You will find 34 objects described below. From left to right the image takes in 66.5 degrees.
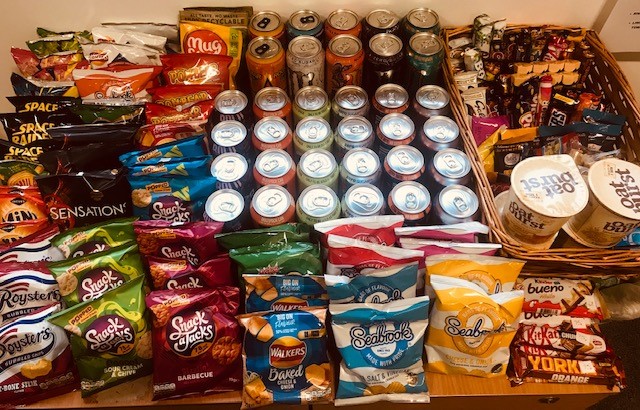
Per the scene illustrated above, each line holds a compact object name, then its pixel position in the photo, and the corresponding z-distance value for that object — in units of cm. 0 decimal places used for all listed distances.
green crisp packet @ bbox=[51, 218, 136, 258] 109
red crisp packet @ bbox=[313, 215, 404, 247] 104
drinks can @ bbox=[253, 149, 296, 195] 110
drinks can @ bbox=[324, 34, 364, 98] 126
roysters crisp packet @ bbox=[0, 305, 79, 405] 99
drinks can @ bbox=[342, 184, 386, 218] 108
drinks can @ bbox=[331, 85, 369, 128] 123
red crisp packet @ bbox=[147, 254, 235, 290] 106
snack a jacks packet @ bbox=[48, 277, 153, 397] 98
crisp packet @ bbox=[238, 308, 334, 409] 101
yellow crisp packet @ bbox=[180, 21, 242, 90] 132
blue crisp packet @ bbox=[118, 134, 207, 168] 114
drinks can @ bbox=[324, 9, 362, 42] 130
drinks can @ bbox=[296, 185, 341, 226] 107
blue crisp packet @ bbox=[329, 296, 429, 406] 102
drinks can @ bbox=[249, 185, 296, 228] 106
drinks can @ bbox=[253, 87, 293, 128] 123
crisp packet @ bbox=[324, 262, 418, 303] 101
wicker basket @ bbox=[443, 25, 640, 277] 105
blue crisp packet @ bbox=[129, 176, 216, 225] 112
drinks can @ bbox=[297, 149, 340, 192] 110
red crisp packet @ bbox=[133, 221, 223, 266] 105
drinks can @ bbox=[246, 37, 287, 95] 126
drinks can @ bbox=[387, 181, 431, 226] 108
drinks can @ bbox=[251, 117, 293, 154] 116
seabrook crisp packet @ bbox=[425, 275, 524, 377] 102
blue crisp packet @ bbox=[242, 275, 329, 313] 103
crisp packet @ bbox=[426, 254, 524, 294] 105
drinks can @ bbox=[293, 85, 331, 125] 122
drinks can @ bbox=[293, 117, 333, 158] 116
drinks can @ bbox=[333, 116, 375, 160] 117
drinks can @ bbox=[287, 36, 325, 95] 126
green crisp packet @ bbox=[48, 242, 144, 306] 104
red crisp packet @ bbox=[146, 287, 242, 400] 100
